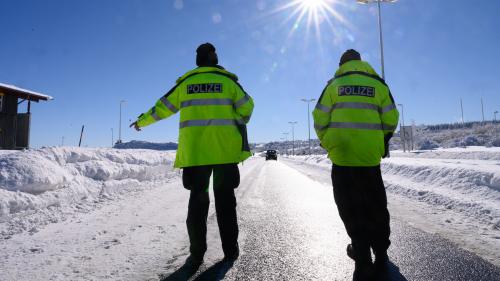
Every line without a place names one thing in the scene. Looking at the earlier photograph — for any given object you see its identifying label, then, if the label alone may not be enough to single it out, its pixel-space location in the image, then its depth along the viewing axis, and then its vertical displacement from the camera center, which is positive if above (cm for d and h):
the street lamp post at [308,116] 6573 +848
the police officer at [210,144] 304 +12
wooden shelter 1877 +243
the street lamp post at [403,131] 4053 +293
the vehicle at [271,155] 5540 +24
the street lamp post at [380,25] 2341 +950
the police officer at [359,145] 282 +10
